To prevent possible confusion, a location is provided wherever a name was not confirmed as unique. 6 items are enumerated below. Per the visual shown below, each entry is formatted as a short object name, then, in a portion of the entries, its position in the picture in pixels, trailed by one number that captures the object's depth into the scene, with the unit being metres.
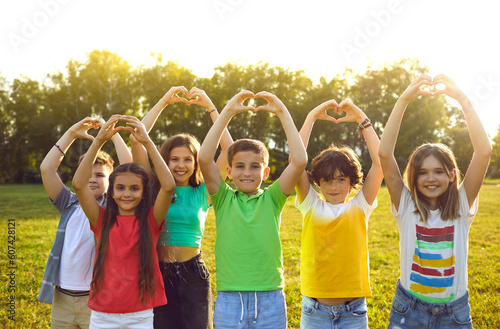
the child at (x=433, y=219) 2.72
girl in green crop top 3.06
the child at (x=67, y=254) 3.14
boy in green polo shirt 2.68
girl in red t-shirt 2.75
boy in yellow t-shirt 2.83
